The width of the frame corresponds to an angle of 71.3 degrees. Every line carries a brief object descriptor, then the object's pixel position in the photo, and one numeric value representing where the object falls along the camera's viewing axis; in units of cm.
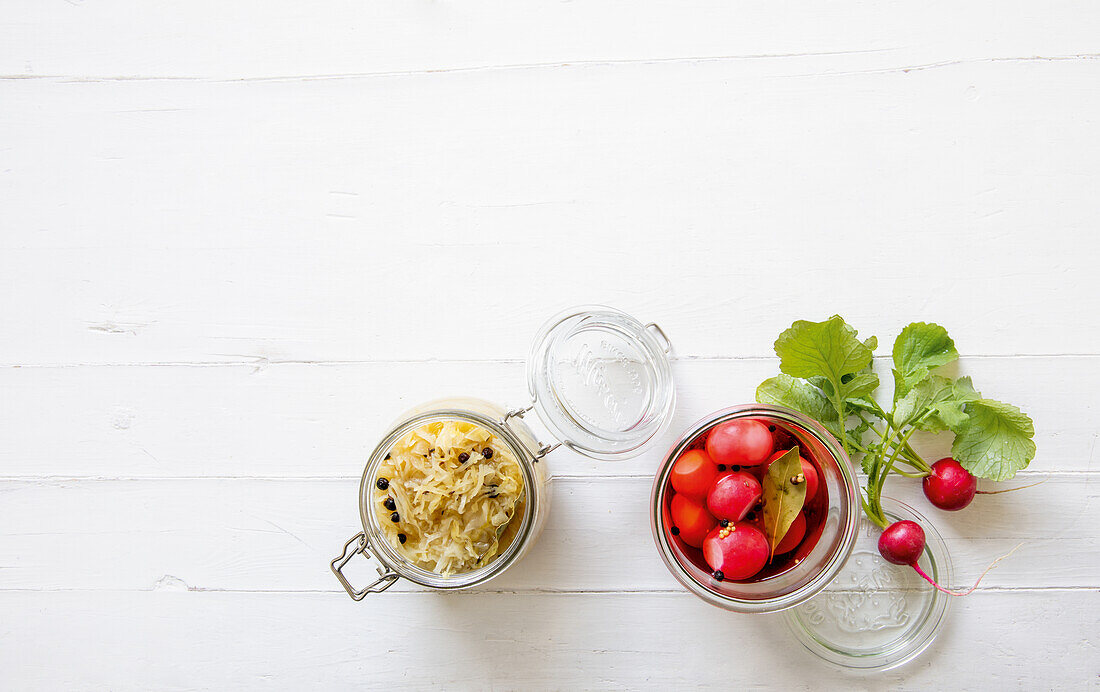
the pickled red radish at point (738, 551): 66
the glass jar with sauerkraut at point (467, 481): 70
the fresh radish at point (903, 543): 76
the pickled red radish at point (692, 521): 69
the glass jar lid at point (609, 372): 77
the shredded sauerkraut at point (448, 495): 69
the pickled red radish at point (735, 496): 66
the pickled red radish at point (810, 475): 69
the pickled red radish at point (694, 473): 69
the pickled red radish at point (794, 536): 69
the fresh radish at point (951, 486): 78
